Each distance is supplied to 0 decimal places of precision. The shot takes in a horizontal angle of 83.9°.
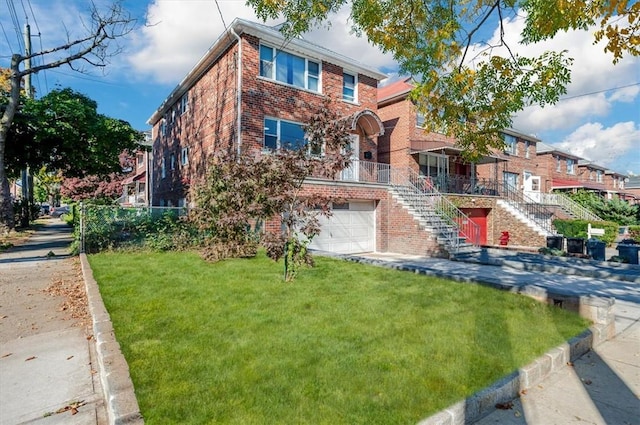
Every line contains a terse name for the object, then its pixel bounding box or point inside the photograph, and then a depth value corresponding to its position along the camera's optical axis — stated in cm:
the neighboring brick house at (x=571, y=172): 3346
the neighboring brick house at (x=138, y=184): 3012
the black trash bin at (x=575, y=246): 1387
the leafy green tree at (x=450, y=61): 603
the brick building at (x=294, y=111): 1339
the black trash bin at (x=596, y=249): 1303
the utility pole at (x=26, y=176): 1968
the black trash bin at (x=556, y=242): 1531
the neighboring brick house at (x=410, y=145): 1912
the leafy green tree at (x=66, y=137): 1444
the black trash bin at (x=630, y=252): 1183
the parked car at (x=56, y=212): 4531
